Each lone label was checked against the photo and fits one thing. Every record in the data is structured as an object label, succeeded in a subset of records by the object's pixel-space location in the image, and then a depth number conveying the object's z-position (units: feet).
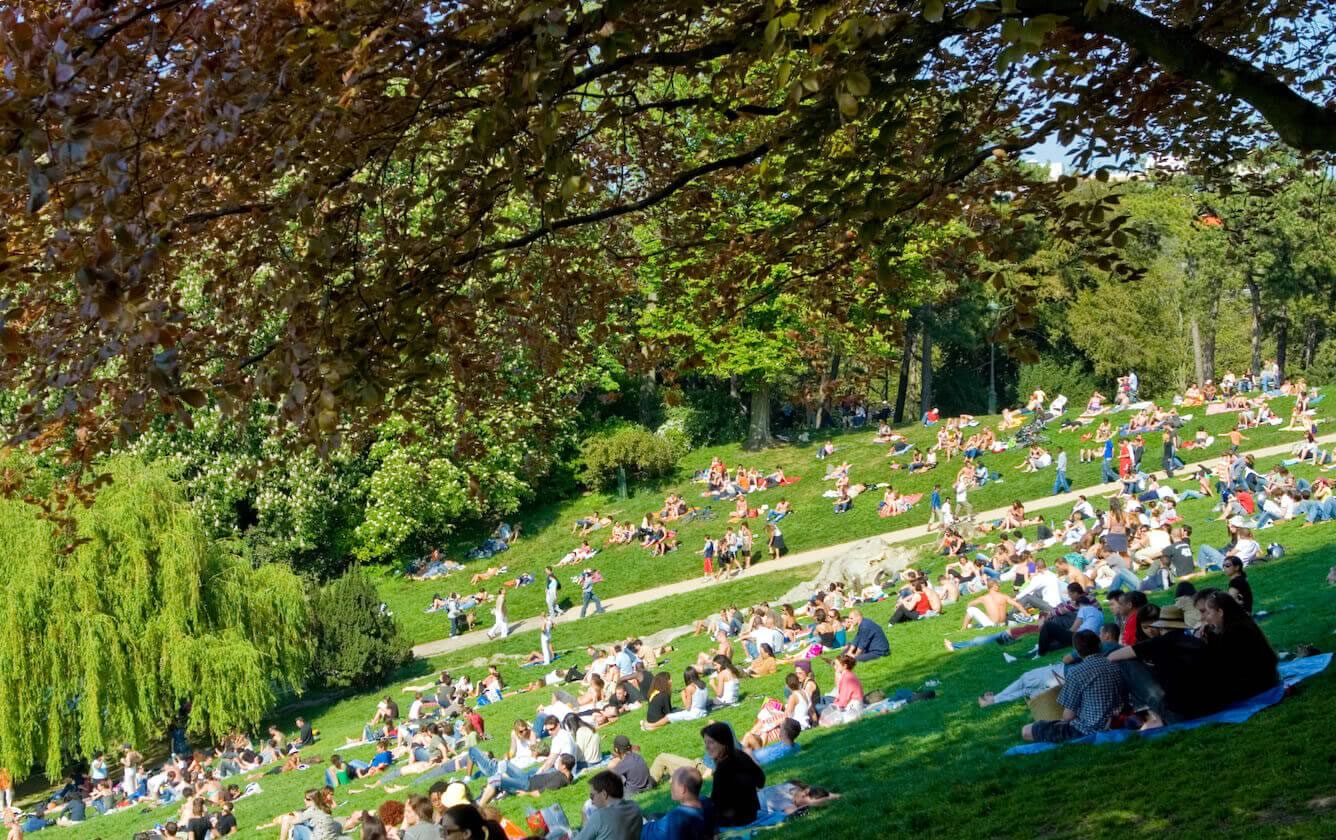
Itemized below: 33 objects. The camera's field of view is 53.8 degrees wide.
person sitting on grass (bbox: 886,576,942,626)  68.54
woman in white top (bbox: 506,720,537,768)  55.21
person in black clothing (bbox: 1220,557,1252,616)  43.75
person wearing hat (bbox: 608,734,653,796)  43.80
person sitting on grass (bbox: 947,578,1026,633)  59.98
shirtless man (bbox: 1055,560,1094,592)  61.52
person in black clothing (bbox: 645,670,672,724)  56.44
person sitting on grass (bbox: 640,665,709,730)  55.77
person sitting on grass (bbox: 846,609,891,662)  57.88
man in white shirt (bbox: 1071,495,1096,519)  84.84
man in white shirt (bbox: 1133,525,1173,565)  64.59
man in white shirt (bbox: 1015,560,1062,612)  60.23
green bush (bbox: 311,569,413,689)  97.76
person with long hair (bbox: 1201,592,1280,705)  33.99
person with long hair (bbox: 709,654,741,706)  56.95
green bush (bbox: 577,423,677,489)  147.33
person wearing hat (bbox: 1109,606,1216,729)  34.58
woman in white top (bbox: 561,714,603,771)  50.98
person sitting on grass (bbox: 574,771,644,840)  32.07
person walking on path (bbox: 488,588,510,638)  106.83
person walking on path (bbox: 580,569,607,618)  106.83
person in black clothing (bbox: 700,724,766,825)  34.60
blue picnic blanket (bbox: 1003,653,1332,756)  33.53
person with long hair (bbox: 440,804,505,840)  26.99
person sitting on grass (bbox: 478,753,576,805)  48.55
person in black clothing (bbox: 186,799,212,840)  55.11
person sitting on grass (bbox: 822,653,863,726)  47.29
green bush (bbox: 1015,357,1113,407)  185.57
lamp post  183.87
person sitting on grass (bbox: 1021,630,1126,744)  35.27
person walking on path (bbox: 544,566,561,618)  105.70
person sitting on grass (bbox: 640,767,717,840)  31.01
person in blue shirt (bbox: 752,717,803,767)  44.21
